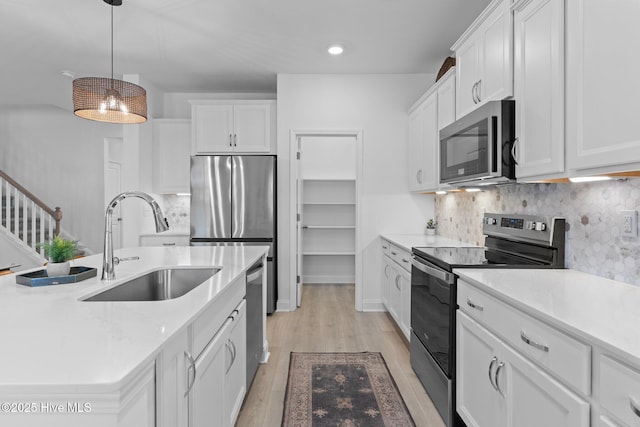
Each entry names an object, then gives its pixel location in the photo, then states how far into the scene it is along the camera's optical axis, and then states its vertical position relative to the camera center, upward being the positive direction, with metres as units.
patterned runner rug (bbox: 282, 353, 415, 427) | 2.06 -1.15
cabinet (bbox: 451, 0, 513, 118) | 1.98 +0.94
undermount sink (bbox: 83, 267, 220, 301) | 1.86 -0.37
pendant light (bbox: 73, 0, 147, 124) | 2.33 +0.74
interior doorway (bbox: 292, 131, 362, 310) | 5.60 +0.05
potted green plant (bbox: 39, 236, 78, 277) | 1.52 -0.18
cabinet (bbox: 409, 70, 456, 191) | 2.95 +0.79
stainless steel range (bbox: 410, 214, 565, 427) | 1.93 -0.34
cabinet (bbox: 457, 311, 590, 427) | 1.12 -0.64
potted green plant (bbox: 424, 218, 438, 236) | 4.04 -0.16
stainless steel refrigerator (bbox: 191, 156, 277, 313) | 3.99 +0.15
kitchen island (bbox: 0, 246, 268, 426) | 0.70 -0.31
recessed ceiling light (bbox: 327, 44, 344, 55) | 3.45 +1.57
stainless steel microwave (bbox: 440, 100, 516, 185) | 1.96 +0.41
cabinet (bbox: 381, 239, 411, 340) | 3.03 -0.67
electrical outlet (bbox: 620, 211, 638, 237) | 1.52 -0.04
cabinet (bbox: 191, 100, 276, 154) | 4.26 +1.00
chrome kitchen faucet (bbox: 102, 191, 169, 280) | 1.56 -0.07
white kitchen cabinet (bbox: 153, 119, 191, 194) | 4.50 +0.71
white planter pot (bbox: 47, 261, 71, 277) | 1.51 -0.24
